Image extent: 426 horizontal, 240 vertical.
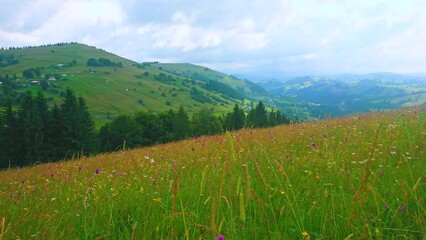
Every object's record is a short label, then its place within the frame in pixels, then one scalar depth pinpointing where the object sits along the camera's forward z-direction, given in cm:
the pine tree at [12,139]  4541
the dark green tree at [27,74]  19351
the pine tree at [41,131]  4431
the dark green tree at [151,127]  6700
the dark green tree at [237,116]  5682
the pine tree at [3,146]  4519
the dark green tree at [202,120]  6491
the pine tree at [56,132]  4747
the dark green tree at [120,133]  5891
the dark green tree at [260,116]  5426
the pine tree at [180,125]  6281
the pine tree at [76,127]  4859
